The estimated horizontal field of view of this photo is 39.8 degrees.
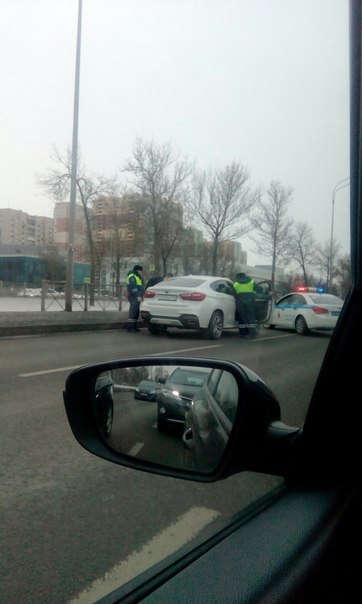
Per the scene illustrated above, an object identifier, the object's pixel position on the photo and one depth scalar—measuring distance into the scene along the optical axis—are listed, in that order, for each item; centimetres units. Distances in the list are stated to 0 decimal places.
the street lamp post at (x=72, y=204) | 1599
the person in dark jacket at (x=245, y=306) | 795
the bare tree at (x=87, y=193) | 1846
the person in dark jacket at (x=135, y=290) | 1227
